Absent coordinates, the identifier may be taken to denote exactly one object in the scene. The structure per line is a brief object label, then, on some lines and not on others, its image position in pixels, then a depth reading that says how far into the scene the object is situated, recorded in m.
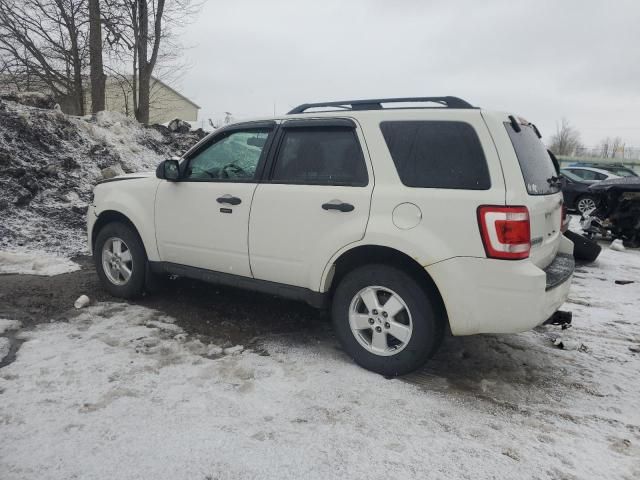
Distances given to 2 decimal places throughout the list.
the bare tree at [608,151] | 57.48
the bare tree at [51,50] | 16.38
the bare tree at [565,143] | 69.12
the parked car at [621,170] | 22.06
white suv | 3.00
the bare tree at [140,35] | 15.85
